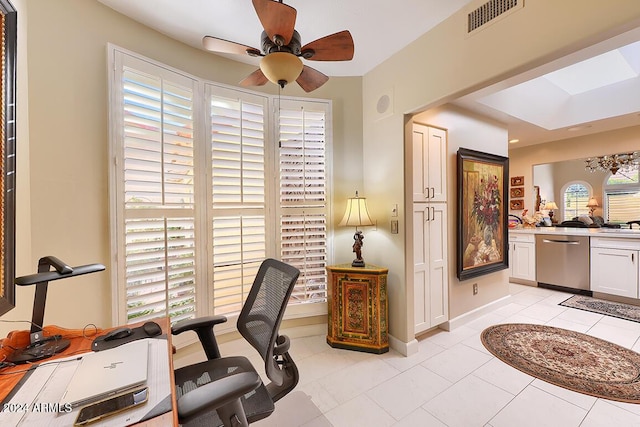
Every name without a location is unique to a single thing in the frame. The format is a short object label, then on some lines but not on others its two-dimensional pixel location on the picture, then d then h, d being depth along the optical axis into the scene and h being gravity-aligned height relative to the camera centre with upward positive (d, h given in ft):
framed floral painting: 10.22 -0.09
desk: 2.52 -1.88
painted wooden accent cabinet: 8.48 -3.09
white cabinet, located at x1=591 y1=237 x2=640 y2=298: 12.03 -2.63
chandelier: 14.98 +2.85
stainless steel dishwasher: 13.66 -2.72
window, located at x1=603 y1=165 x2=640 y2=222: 15.85 +0.90
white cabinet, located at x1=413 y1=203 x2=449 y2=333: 9.10 -1.87
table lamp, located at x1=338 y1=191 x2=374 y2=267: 8.88 -0.21
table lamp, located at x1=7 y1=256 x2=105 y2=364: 3.64 -1.42
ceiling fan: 4.59 +3.39
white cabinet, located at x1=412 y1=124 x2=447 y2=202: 9.12 +1.69
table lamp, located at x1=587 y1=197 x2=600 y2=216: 17.30 +0.37
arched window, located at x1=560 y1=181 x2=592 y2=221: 17.78 +0.76
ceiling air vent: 5.50 +4.30
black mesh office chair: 3.14 -2.18
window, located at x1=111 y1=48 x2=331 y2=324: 6.57 +0.69
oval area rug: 6.87 -4.45
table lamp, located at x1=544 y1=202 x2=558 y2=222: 18.40 +0.25
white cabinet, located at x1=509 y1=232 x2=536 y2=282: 15.43 -2.66
